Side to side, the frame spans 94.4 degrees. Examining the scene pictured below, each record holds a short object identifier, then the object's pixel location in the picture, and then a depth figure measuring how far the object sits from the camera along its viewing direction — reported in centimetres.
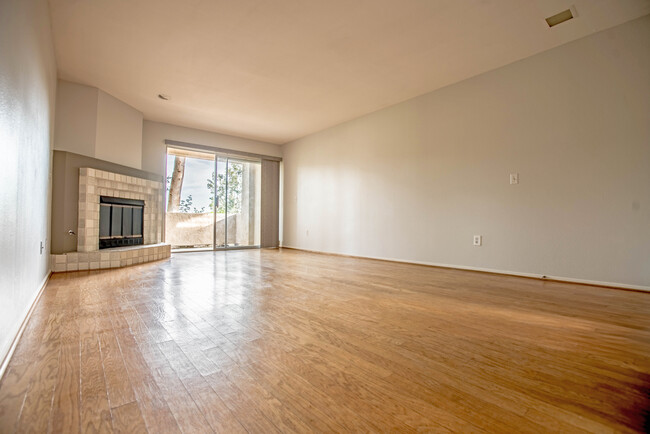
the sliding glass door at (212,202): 638
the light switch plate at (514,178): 344
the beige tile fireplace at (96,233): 368
